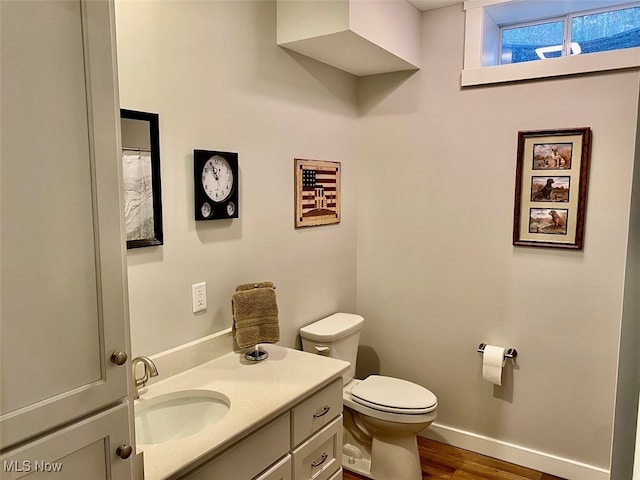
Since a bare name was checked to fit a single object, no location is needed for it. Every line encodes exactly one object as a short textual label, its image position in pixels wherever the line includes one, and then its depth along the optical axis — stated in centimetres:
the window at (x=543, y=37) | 241
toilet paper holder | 264
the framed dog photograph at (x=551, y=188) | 240
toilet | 238
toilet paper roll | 259
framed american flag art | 257
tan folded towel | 200
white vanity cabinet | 149
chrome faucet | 161
